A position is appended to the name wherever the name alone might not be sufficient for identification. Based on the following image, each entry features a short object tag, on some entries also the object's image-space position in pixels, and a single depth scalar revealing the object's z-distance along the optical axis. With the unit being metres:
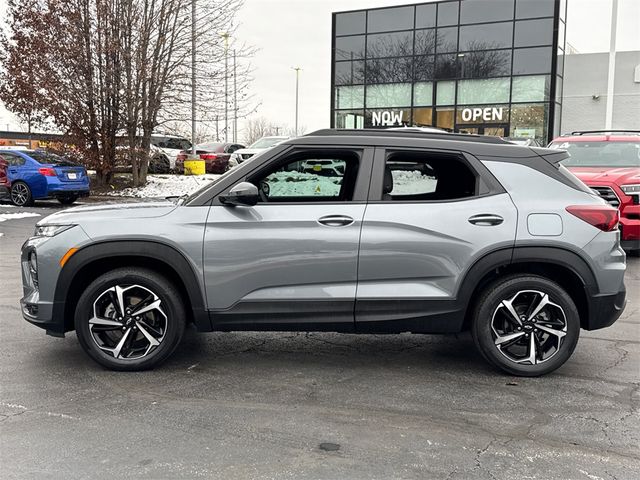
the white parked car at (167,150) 25.29
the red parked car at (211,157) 26.09
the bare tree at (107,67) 19.28
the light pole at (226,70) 20.59
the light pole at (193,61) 19.97
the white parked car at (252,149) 22.15
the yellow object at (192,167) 23.59
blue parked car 16.83
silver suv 4.34
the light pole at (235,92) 21.19
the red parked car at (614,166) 9.16
